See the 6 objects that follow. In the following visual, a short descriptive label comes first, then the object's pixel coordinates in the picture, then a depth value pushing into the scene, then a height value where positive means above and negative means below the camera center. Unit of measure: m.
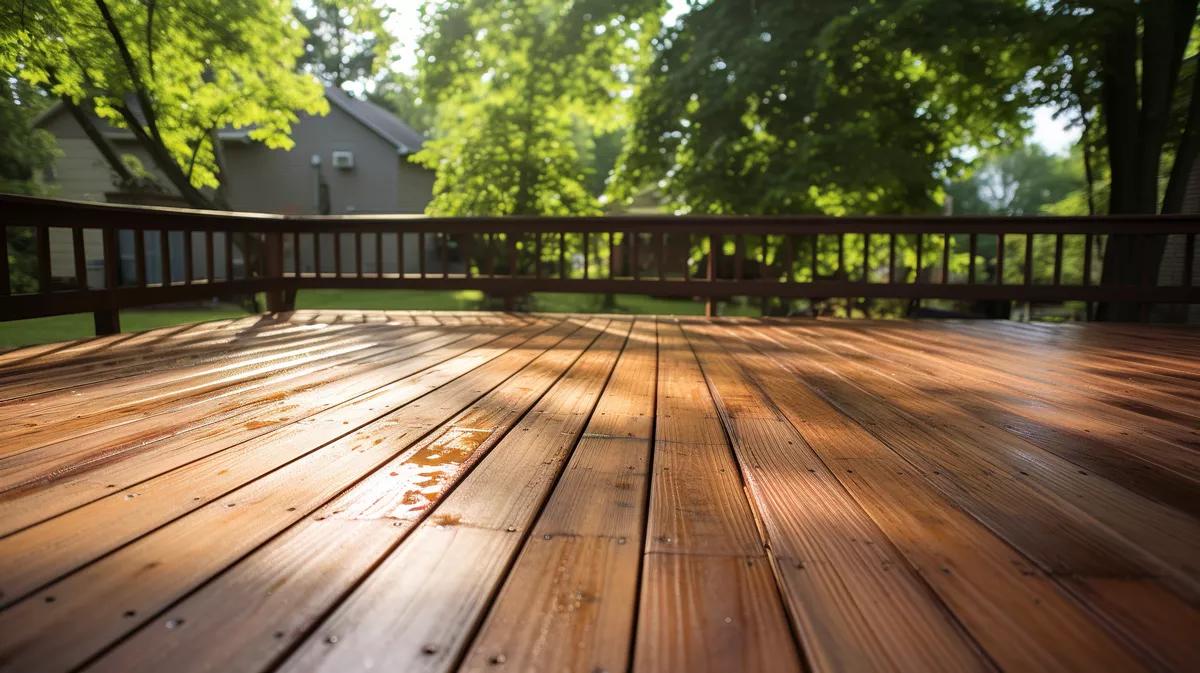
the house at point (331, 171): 14.10 +2.15
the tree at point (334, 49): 27.44 +9.48
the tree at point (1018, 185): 34.62 +5.72
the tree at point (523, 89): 9.53 +2.88
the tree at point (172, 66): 6.62 +2.30
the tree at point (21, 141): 8.14 +1.75
